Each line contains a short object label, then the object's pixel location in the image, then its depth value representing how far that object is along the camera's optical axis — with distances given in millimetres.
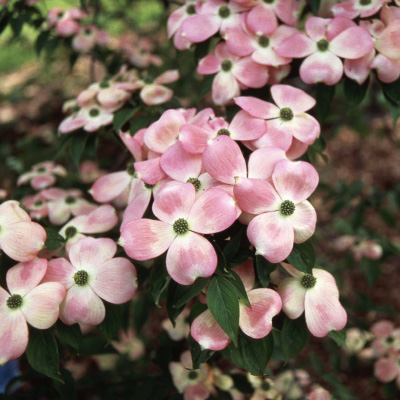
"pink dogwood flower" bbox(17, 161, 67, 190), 1167
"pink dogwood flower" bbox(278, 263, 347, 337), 668
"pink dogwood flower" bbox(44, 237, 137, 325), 682
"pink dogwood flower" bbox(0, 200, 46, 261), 680
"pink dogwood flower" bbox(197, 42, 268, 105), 894
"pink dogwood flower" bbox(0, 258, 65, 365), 631
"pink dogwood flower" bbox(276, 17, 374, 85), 833
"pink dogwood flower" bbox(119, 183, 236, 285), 607
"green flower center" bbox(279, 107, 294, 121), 779
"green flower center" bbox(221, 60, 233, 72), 917
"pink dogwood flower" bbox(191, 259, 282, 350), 632
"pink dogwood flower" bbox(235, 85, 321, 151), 752
